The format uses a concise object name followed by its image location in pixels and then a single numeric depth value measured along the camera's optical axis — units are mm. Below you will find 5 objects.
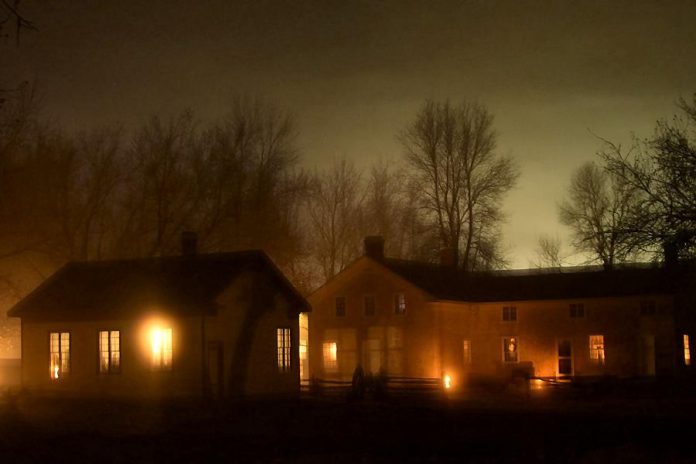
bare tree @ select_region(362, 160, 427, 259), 73000
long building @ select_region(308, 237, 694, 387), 55219
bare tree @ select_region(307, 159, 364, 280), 72062
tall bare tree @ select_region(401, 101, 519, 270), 67188
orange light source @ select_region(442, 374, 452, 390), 54931
